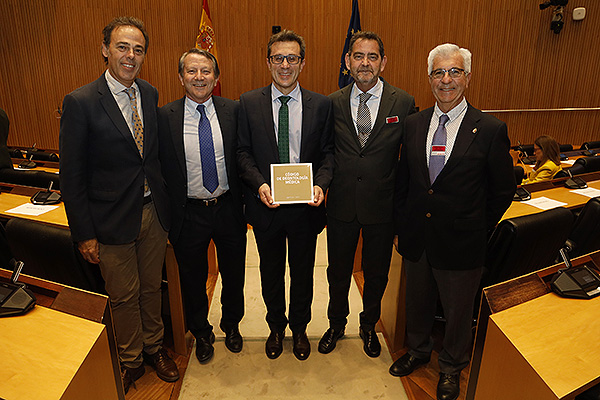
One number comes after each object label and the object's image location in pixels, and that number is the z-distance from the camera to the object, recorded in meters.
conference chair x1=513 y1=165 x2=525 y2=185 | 3.78
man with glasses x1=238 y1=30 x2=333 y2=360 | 2.18
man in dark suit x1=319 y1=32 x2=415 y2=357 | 2.19
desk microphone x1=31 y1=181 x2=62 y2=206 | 2.74
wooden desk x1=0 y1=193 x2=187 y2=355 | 2.43
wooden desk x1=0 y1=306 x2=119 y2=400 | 1.15
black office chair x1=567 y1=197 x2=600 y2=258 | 2.38
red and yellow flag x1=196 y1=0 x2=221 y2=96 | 6.04
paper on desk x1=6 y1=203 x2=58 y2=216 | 2.57
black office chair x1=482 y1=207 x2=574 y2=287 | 2.05
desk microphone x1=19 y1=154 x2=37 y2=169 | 4.42
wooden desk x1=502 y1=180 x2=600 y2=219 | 2.73
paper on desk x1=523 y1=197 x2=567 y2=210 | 2.85
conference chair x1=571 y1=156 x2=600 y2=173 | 3.82
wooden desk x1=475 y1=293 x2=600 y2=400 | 1.20
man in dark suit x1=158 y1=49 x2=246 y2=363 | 2.18
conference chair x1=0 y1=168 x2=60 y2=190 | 3.18
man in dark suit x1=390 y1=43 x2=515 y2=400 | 1.89
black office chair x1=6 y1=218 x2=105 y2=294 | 1.98
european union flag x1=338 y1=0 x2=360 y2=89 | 6.08
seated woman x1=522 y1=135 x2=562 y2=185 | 4.15
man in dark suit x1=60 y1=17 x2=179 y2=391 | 1.88
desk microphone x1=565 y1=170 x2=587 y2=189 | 3.28
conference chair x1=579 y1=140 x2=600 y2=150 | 6.22
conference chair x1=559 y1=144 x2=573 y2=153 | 6.29
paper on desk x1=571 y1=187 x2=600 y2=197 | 3.11
